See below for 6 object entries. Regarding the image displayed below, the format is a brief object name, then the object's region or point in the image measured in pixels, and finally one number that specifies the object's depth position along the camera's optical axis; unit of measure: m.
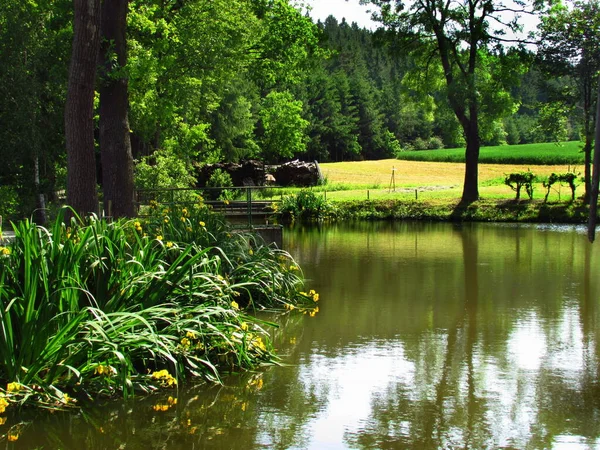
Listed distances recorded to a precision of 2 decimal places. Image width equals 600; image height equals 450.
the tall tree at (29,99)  20.97
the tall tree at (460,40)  30.09
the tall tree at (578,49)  28.08
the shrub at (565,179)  29.38
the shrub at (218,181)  36.69
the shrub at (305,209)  31.06
